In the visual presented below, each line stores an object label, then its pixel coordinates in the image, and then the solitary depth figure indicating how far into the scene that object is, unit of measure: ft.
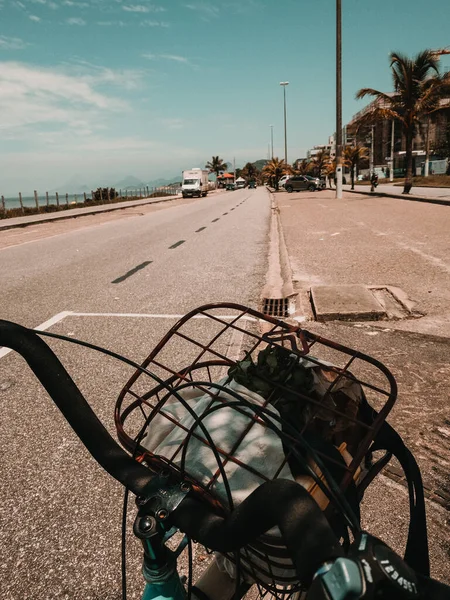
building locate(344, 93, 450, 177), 247.50
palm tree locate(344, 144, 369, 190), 180.86
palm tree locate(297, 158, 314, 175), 269.46
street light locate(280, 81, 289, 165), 222.48
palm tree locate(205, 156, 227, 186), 403.34
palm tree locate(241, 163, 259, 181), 448.37
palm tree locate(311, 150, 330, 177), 239.75
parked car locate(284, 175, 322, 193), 172.14
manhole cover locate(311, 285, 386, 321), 18.65
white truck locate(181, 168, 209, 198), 167.36
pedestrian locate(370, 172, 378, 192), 128.26
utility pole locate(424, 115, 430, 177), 201.21
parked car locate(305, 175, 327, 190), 173.72
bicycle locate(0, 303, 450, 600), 2.26
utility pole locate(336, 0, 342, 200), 89.45
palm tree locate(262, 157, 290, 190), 250.57
